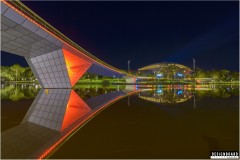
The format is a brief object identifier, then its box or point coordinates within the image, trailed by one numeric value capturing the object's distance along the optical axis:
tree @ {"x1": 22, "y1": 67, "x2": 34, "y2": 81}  123.18
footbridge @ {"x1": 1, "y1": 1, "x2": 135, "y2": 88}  20.35
